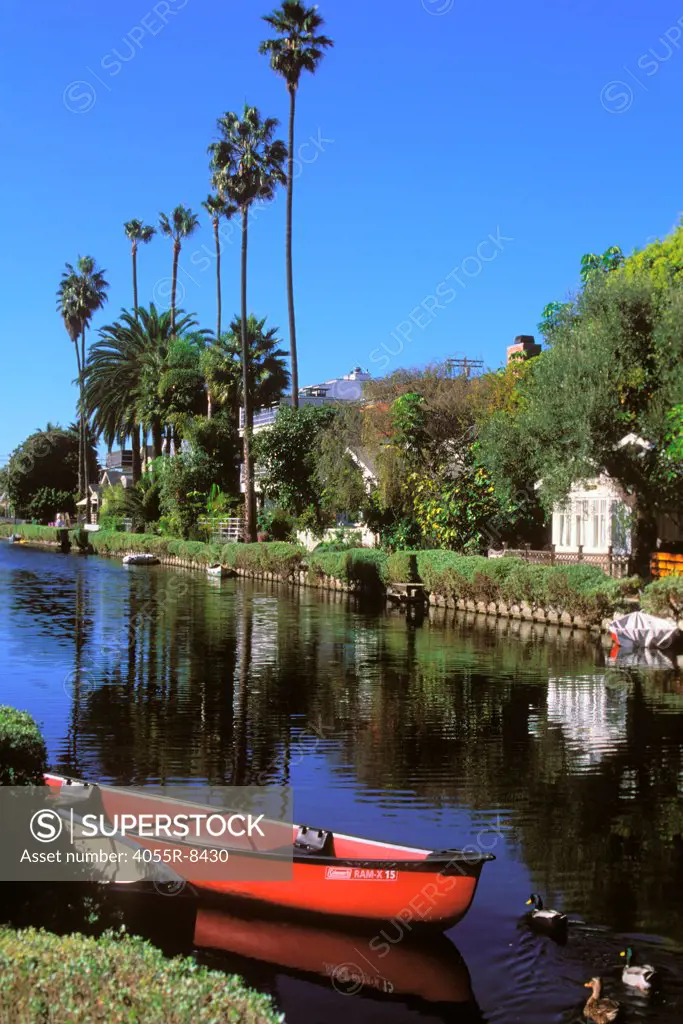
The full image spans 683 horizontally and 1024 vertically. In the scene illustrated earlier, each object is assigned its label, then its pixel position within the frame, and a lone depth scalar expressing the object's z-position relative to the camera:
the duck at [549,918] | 9.52
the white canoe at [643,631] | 28.92
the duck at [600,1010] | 7.96
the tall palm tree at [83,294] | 104.56
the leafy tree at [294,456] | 61.91
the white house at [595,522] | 42.91
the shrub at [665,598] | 29.53
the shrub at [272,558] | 55.62
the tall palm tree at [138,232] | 105.12
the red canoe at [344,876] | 8.85
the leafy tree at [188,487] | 74.75
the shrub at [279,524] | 64.19
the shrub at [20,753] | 9.47
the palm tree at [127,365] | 85.50
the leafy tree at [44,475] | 127.81
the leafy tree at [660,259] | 41.78
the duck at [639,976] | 8.42
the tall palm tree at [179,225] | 99.56
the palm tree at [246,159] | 59.81
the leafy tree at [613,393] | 34.31
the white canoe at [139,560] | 70.19
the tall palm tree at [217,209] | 64.62
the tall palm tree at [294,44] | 57.91
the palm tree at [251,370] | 74.56
